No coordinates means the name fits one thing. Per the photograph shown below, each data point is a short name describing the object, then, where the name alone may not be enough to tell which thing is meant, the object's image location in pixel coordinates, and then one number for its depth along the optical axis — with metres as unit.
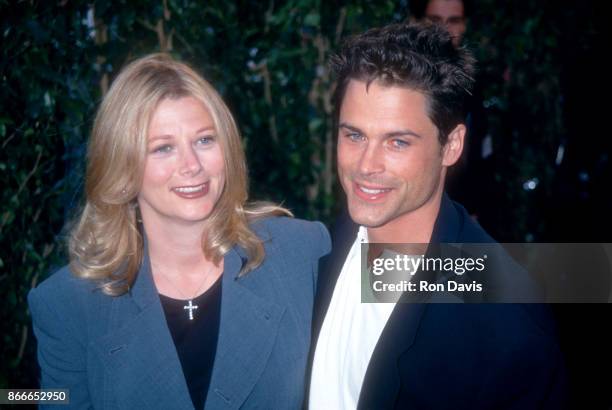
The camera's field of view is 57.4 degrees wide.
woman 1.77
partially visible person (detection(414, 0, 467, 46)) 2.90
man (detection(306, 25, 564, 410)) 1.24
